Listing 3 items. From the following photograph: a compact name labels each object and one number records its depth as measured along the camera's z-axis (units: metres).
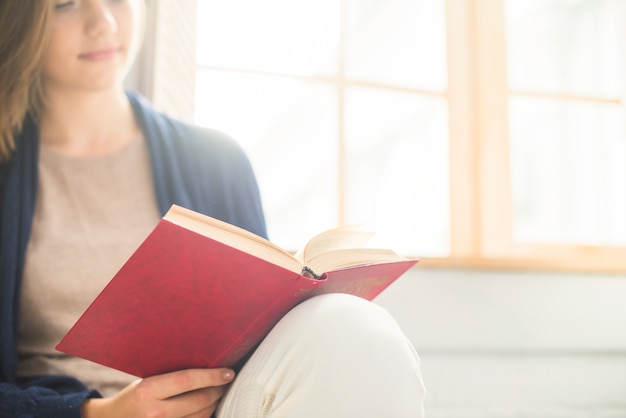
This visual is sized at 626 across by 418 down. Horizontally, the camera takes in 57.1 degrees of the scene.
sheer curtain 1.33
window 1.77
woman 0.68
